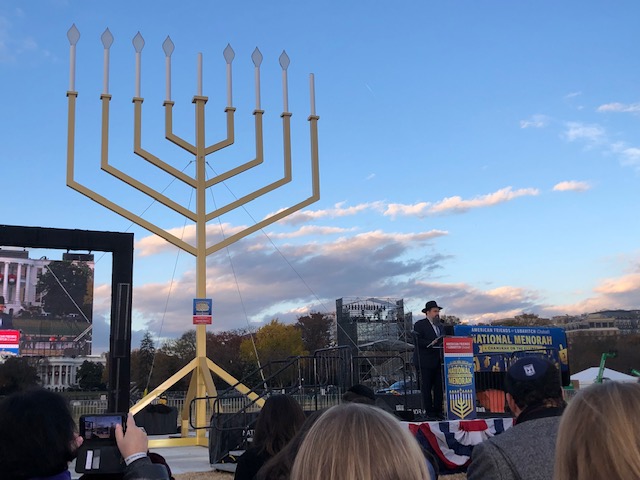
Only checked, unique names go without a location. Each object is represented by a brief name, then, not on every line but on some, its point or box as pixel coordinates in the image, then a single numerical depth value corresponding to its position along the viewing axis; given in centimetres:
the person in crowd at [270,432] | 264
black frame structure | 1047
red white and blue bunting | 726
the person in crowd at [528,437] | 210
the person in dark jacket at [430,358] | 801
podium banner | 766
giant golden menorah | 1103
